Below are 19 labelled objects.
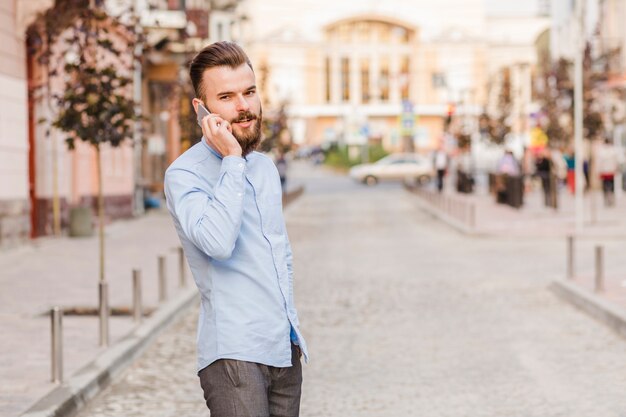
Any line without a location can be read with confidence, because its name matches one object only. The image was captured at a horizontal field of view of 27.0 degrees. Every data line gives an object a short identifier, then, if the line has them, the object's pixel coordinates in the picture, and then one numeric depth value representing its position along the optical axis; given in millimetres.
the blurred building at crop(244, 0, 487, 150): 106125
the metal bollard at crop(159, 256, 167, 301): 12734
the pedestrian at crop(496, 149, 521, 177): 38281
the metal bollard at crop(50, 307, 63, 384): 8133
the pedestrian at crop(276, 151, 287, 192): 42762
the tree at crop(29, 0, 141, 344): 13359
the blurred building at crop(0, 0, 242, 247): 20859
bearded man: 3764
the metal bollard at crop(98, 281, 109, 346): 9766
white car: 67562
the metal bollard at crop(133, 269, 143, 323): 11047
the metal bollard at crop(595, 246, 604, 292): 13055
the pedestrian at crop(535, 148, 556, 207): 33781
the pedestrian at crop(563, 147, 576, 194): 41750
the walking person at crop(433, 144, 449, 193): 48000
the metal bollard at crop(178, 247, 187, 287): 14156
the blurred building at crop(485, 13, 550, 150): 106462
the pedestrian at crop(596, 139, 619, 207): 32594
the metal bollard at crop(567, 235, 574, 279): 14734
